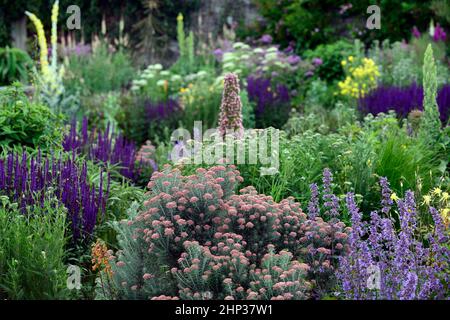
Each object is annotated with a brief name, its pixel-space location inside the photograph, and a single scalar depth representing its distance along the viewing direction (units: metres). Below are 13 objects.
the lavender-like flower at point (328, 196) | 4.07
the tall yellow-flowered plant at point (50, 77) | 8.47
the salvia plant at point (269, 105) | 8.87
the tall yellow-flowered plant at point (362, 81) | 9.55
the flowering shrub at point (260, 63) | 11.44
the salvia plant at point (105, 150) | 6.41
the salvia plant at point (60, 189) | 4.71
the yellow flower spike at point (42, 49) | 8.38
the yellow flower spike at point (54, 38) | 8.72
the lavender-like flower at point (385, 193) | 4.02
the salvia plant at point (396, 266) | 3.55
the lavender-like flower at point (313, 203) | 4.06
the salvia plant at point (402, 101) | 7.89
